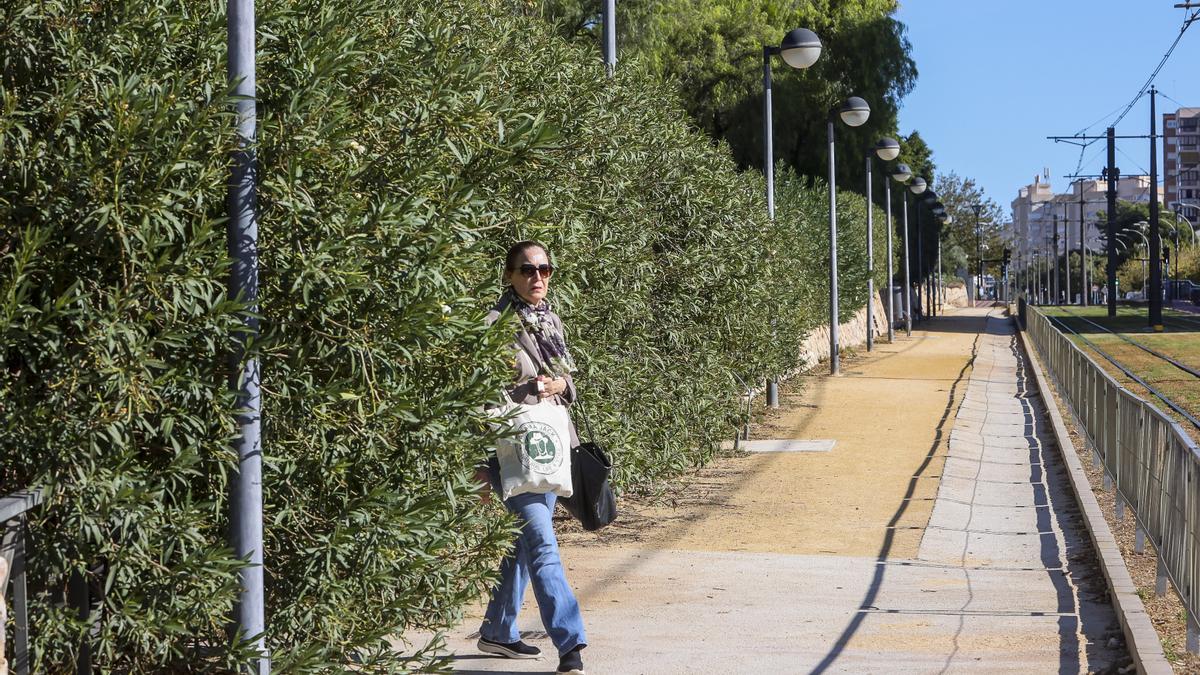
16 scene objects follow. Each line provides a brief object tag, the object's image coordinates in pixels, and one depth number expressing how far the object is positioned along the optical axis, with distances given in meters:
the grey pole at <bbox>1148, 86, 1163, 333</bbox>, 53.31
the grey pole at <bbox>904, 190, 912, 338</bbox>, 53.84
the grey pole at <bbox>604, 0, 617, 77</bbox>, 11.38
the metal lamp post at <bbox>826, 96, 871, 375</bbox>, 25.47
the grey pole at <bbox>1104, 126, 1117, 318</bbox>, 59.88
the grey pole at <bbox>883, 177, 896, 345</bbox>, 45.16
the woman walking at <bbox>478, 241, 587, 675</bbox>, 5.88
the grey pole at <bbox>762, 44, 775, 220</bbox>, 21.09
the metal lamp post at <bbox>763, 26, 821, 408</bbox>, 19.44
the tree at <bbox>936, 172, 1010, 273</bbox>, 120.50
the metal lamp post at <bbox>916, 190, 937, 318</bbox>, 61.09
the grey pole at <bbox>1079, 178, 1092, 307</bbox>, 114.38
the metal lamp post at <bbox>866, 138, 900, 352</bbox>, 32.62
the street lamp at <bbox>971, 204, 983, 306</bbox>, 128.12
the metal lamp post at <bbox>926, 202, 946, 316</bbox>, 62.32
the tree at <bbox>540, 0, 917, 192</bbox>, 43.84
